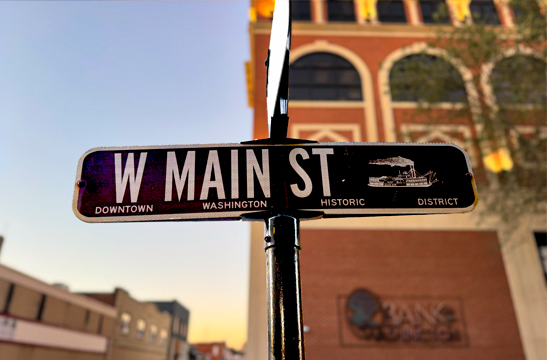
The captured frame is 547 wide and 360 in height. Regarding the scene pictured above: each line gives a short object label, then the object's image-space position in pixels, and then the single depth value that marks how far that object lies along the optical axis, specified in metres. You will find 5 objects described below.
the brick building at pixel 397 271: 11.84
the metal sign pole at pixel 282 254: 1.24
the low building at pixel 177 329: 46.94
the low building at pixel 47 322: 19.45
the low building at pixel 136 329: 31.50
